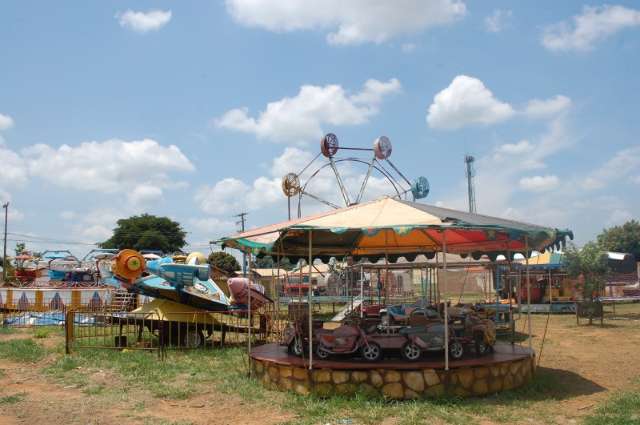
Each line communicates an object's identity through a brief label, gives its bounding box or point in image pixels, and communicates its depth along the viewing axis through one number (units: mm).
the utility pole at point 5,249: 40856
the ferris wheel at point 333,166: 26781
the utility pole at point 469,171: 57478
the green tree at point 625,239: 62094
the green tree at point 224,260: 51150
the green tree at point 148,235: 62188
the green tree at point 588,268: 21625
